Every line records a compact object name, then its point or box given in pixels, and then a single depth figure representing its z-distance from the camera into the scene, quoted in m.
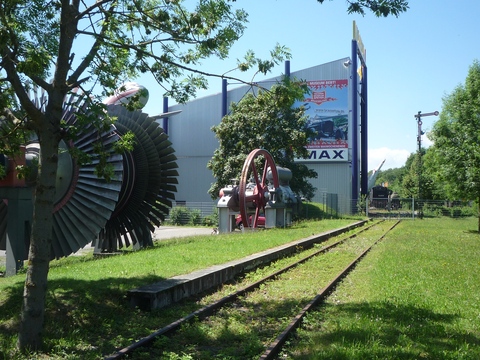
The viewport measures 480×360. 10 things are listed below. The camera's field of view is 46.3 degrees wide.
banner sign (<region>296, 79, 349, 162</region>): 50.59
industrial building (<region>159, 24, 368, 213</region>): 50.12
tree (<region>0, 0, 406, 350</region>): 6.51
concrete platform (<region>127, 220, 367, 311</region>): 8.66
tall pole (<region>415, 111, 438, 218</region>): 53.61
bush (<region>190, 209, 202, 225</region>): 38.34
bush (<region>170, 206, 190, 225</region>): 38.78
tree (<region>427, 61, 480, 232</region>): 26.61
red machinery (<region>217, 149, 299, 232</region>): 24.30
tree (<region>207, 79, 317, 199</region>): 35.47
